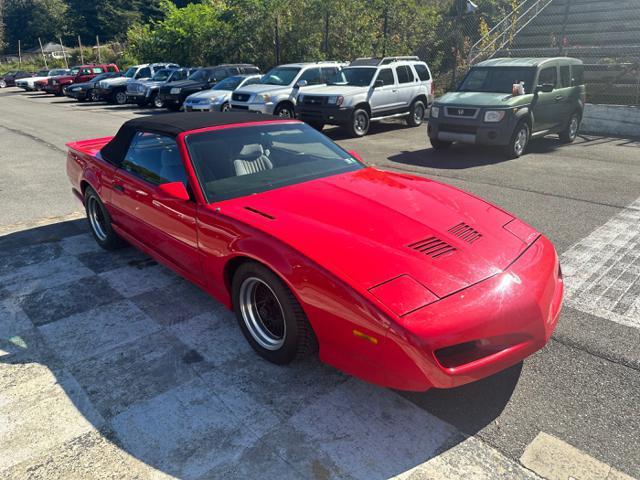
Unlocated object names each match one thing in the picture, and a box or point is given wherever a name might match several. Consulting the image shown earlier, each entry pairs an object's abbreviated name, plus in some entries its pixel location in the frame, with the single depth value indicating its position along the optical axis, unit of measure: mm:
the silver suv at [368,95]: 12469
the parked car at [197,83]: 18391
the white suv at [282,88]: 13522
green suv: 9203
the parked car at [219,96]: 15469
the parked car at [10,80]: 43000
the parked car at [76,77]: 28509
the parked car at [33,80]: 32781
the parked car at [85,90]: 24736
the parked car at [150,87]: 20141
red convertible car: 2432
